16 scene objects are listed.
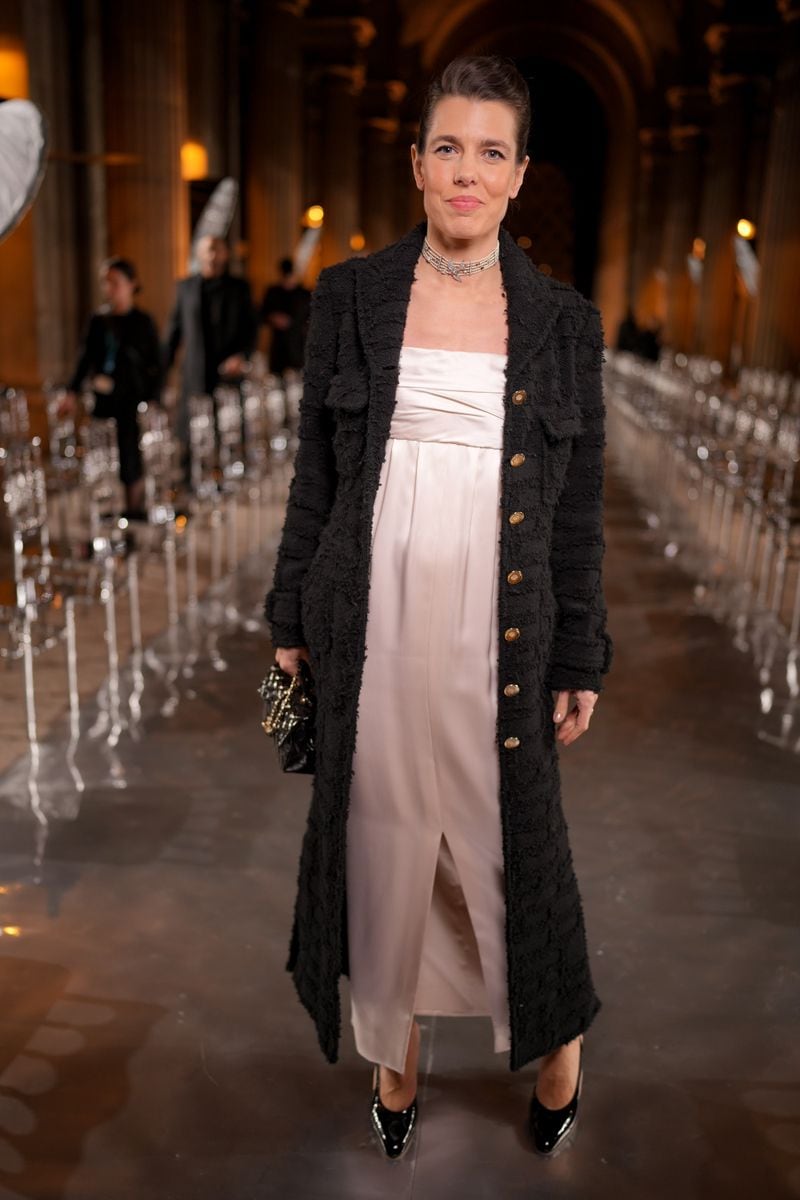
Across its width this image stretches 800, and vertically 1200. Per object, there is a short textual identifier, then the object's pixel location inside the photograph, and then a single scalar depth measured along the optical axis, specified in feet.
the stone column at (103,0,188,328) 49.96
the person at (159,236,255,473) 38.58
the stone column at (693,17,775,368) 93.91
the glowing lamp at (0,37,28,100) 40.93
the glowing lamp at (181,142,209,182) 66.49
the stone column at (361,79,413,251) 136.36
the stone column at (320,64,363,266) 105.70
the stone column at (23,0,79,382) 45.62
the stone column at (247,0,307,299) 77.66
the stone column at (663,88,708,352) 123.85
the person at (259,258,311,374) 50.96
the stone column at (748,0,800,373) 59.21
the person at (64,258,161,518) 32.94
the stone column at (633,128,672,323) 148.56
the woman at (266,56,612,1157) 8.93
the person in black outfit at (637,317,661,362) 91.71
